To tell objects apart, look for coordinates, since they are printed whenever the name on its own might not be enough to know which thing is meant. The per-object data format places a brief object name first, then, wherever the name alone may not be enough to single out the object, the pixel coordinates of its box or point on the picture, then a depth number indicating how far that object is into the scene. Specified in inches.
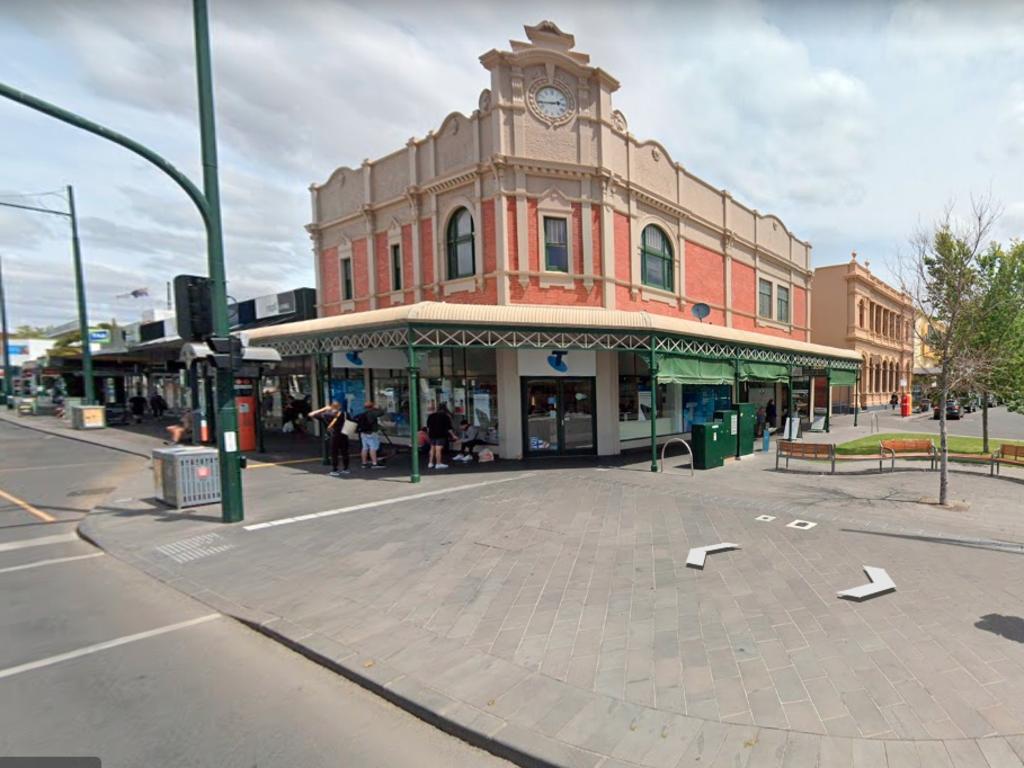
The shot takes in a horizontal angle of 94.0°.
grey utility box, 327.9
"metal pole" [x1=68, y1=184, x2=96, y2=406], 814.5
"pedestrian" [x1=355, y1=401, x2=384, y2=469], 479.2
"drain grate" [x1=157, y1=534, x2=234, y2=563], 245.0
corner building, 471.8
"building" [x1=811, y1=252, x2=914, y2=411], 1299.2
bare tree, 339.9
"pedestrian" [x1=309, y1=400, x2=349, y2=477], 461.1
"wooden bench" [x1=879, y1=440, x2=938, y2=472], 445.4
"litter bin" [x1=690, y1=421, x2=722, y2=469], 475.8
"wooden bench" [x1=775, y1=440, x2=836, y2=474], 439.8
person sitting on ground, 524.7
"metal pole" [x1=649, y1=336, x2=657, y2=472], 434.3
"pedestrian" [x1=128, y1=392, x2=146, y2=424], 1028.5
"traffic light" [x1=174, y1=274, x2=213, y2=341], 284.4
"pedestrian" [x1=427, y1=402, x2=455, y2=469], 477.7
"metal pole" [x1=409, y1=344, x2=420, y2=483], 406.6
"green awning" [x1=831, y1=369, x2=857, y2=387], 882.0
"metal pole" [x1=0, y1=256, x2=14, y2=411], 1184.7
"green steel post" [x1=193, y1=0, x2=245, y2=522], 277.1
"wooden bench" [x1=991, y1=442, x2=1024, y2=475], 405.7
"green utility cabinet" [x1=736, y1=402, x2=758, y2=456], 552.7
